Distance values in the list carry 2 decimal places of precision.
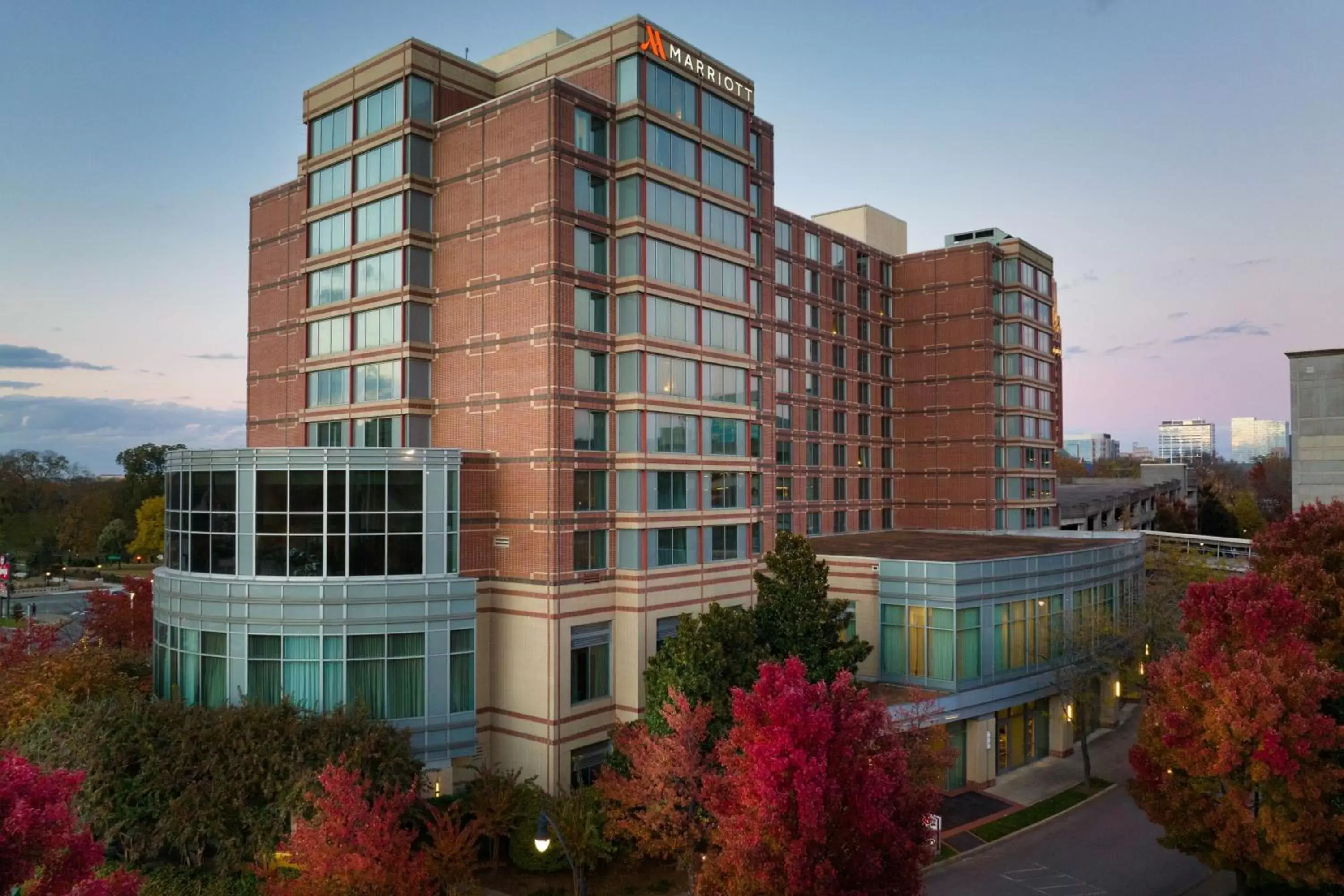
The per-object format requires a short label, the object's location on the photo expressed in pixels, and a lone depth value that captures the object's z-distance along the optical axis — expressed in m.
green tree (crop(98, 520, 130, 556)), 116.31
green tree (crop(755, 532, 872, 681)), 31.23
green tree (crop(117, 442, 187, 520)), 120.75
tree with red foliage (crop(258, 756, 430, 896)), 19.86
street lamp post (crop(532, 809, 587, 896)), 20.05
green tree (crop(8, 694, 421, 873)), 25.45
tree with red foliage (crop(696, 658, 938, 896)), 17.72
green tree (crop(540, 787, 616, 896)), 27.44
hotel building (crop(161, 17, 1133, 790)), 33.03
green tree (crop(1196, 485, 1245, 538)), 103.56
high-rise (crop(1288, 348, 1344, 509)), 48.34
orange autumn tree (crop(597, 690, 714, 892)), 25.62
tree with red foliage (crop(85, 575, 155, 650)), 45.97
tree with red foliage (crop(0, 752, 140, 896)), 13.57
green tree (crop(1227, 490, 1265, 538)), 105.12
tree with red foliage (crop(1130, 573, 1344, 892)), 23.69
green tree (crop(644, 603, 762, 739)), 28.56
